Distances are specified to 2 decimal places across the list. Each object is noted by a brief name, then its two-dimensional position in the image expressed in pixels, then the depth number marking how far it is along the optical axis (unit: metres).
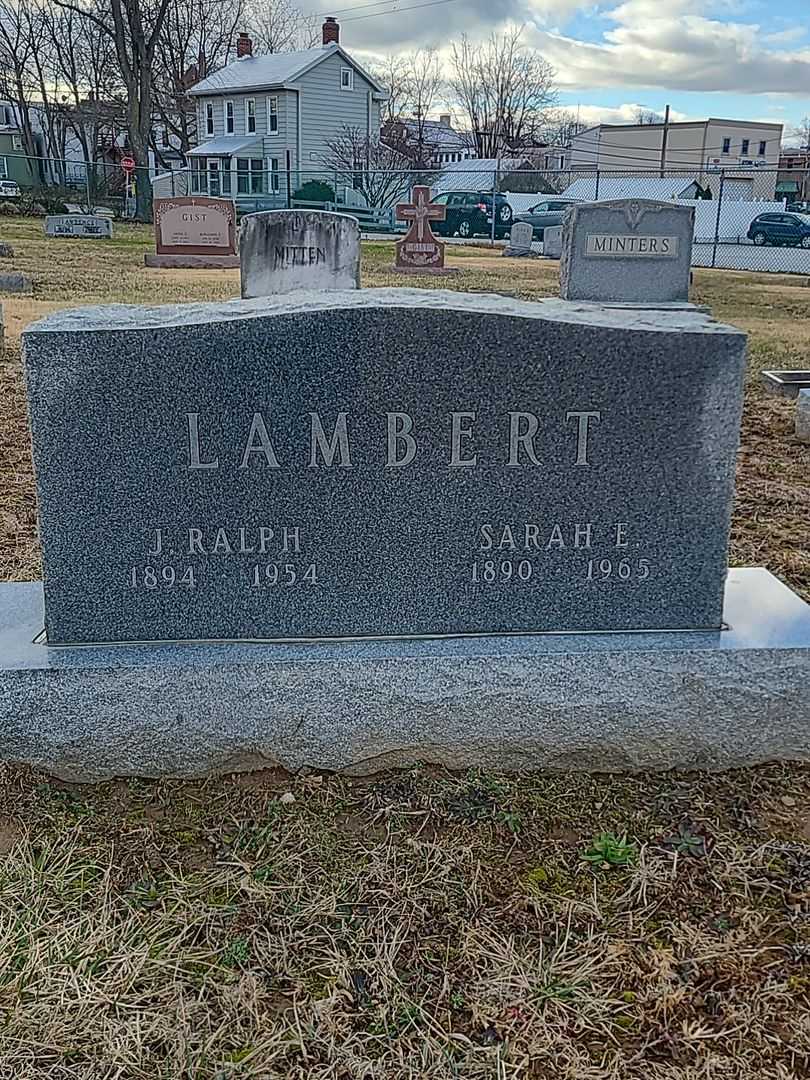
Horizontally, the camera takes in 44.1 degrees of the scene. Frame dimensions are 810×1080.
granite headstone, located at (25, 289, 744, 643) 2.60
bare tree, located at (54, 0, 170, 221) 32.06
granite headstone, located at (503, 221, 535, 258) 25.92
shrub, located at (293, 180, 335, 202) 35.34
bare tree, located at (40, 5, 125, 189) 46.69
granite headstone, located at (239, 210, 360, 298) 9.80
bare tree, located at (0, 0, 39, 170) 46.78
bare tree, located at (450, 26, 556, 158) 62.19
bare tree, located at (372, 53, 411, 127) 63.97
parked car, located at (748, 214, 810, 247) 30.84
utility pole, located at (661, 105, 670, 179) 59.86
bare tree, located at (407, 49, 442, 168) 54.79
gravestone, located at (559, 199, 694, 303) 11.06
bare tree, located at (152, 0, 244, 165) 47.38
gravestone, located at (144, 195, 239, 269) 19.97
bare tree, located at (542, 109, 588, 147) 65.88
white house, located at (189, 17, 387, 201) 41.94
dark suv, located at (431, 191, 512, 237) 32.66
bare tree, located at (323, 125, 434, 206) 36.44
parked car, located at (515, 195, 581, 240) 30.25
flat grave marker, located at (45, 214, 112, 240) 26.42
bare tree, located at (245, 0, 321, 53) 57.28
